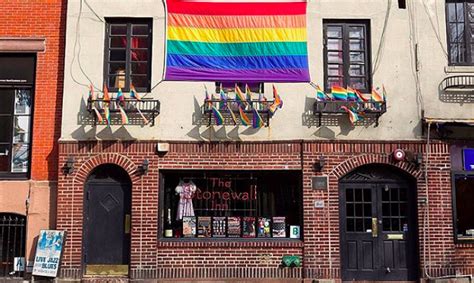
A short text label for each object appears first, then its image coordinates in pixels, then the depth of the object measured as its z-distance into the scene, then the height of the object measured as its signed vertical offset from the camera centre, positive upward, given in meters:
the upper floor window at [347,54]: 11.78 +3.55
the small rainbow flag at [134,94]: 11.24 +2.47
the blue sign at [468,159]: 11.50 +1.13
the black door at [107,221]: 11.18 -0.29
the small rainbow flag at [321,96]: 11.35 +2.49
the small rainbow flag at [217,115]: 11.17 +2.02
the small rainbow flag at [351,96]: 11.36 +2.48
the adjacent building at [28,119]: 11.37 +1.99
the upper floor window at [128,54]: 11.70 +3.50
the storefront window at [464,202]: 11.41 +0.17
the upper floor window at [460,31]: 11.81 +4.11
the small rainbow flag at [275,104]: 11.17 +2.27
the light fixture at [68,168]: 11.21 +0.86
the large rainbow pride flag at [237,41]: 11.59 +3.79
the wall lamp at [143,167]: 11.21 +0.89
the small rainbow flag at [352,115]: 11.11 +2.03
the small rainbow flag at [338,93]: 11.38 +2.55
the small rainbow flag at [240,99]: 11.32 +2.40
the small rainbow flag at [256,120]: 11.21 +1.93
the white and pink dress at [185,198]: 11.56 +0.23
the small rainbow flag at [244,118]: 11.26 +1.97
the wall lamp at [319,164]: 11.25 +0.98
